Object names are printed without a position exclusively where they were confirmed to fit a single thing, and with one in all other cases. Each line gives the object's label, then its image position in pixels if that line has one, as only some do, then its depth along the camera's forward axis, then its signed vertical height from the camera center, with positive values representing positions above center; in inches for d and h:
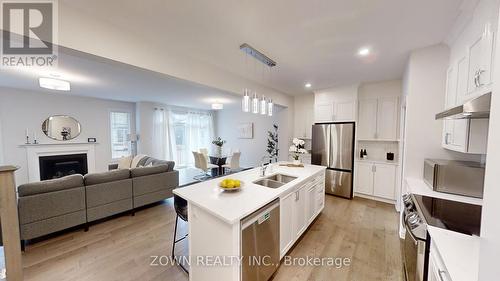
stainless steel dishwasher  57.1 -38.6
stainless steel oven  50.9 -33.5
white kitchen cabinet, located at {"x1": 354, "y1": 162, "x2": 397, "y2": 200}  142.2 -37.6
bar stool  81.5 -34.0
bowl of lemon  71.5 -21.1
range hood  32.7 +6.0
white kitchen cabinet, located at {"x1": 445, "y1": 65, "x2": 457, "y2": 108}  75.2 +21.2
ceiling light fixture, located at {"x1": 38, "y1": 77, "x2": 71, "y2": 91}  115.4 +31.6
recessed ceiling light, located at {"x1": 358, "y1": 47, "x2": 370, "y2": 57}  94.7 +45.0
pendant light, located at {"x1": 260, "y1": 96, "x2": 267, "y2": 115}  99.5 +15.7
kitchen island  54.6 -31.1
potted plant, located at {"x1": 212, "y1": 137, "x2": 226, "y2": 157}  250.8 -14.3
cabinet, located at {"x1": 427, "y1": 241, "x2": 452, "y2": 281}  36.9 -30.0
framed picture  279.6 +4.1
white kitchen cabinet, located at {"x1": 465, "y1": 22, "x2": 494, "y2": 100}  48.7 +22.2
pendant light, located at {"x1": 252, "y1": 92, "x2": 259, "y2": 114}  94.6 +16.0
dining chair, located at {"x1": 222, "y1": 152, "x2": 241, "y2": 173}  230.1 -37.8
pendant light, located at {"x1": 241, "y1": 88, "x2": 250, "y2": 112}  91.1 +16.1
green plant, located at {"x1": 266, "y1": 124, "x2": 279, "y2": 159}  220.0 -16.5
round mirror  182.4 +4.2
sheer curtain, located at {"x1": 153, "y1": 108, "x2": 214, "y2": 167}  248.5 -1.1
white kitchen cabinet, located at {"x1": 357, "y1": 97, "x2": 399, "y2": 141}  147.9 +13.6
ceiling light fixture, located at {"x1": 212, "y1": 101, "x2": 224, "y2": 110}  216.2 +32.9
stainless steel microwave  69.8 -17.4
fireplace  178.7 -35.8
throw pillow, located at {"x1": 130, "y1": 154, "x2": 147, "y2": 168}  177.6 -28.6
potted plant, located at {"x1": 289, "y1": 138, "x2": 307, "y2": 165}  128.3 -11.8
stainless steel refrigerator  153.3 -17.4
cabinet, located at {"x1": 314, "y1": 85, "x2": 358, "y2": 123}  155.6 +27.2
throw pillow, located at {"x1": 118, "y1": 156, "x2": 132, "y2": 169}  175.2 -30.6
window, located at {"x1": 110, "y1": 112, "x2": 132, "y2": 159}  227.9 -2.8
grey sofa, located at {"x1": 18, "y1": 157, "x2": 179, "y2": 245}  89.7 -39.4
